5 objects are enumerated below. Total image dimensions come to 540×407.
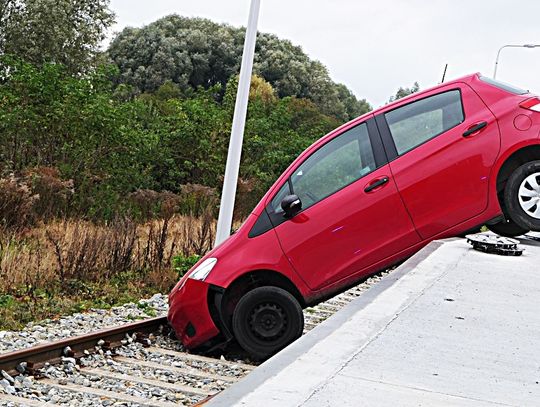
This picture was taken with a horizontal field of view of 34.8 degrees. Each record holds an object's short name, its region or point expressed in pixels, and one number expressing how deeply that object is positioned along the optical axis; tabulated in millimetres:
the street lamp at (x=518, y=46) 28102
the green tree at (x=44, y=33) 34344
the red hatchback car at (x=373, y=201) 7566
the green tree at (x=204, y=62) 56875
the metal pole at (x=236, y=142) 11688
